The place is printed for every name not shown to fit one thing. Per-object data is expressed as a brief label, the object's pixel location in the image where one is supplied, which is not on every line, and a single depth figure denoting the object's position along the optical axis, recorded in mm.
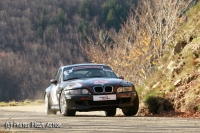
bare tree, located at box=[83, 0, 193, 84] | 44750
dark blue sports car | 14922
